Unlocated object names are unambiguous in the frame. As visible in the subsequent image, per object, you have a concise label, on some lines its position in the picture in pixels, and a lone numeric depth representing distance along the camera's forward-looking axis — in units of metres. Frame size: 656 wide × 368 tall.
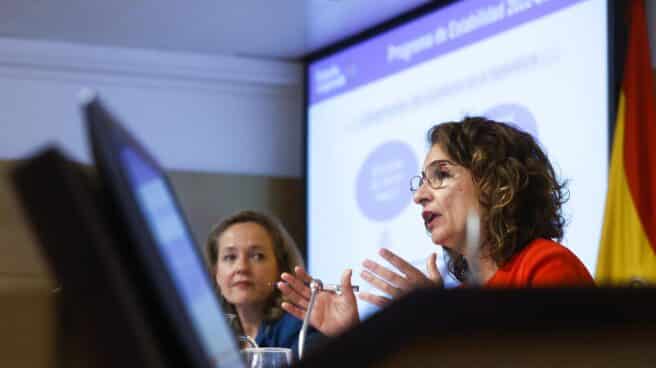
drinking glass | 3.83
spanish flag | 5.67
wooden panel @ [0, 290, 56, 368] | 1.93
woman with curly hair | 4.19
